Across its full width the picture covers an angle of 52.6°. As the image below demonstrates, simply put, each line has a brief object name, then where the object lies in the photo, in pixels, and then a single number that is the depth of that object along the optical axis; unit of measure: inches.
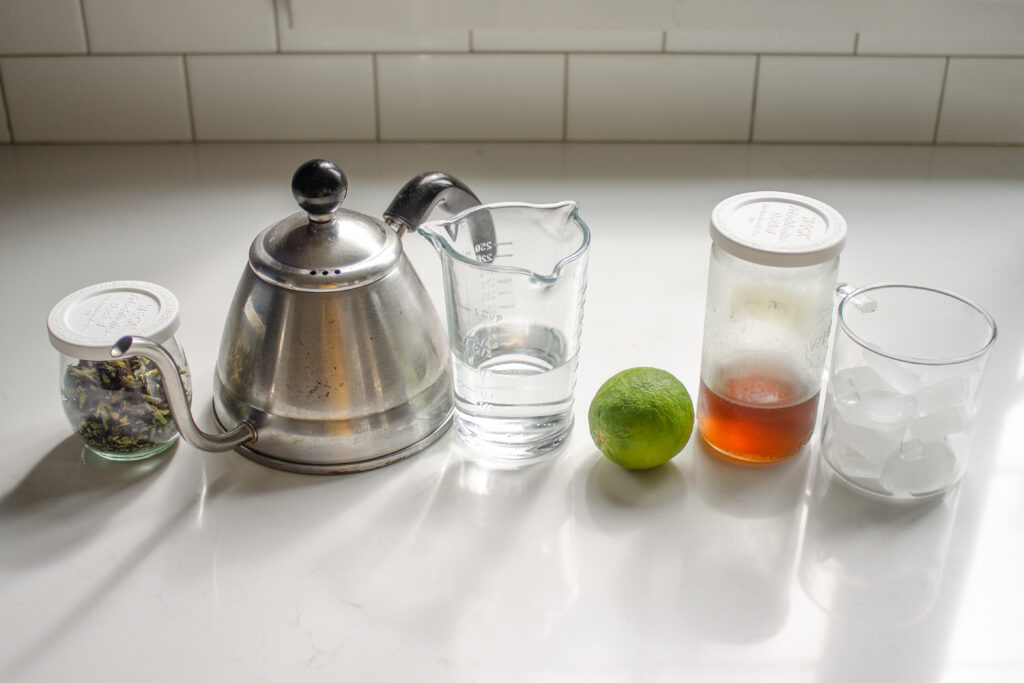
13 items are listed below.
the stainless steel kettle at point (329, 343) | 28.4
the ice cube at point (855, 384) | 28.5
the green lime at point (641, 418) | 28.8
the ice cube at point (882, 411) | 28.1
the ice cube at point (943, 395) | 27.4
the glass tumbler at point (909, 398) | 27.5
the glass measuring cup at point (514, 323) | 29.1
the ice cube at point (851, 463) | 29.0
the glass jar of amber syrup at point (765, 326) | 27.4
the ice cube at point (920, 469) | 28.4
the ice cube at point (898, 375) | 27.6
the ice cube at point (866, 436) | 28.5
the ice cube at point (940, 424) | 27.8
